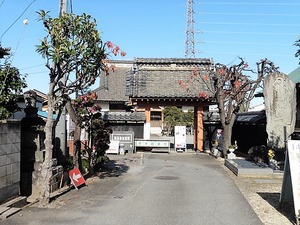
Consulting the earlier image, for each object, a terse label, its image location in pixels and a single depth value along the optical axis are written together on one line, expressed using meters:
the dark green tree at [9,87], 10.83
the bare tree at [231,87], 19.86
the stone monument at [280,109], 16.45
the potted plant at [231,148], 20.28
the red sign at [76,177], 11.41
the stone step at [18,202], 8.32
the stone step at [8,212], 7.50
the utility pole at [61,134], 12.61
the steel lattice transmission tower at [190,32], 52.17
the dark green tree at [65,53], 8.73
